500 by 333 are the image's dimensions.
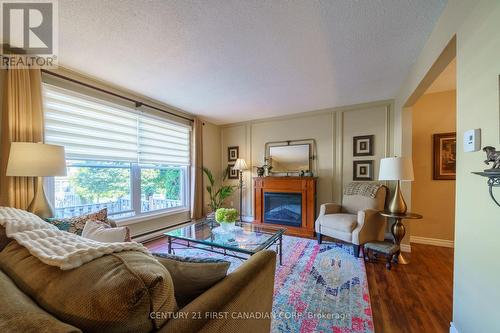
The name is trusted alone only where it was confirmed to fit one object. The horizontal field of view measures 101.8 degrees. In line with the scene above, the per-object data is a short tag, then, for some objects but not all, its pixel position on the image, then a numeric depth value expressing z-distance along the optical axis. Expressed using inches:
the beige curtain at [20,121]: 74.9
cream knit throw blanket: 23.1
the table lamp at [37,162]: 65.4
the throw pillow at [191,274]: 30.6
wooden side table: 95.7
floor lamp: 164.1
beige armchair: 102.7
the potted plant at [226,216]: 90.6
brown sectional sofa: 19.2
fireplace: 147.6
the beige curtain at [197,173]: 155.9
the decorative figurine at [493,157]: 33.2
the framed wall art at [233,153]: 184.2
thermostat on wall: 42.3
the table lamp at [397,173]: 90.8
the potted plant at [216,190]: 171.2
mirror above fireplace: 152.8
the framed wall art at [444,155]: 115.4
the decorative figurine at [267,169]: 162.8
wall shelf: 31.4
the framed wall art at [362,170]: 133.5
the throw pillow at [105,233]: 54.2
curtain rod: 88.4
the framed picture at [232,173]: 184.4
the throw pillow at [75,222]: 65.5
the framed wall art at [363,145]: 133.6
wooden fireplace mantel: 141.0
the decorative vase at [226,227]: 93.0
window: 93.8
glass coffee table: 78.3
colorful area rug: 60.3
